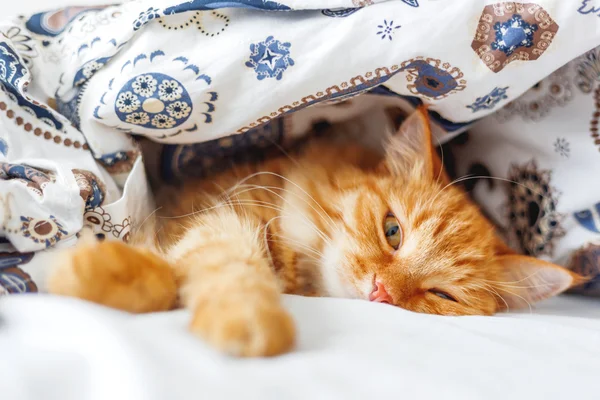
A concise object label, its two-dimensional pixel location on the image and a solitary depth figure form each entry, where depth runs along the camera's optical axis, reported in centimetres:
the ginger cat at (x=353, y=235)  32
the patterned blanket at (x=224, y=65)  31
